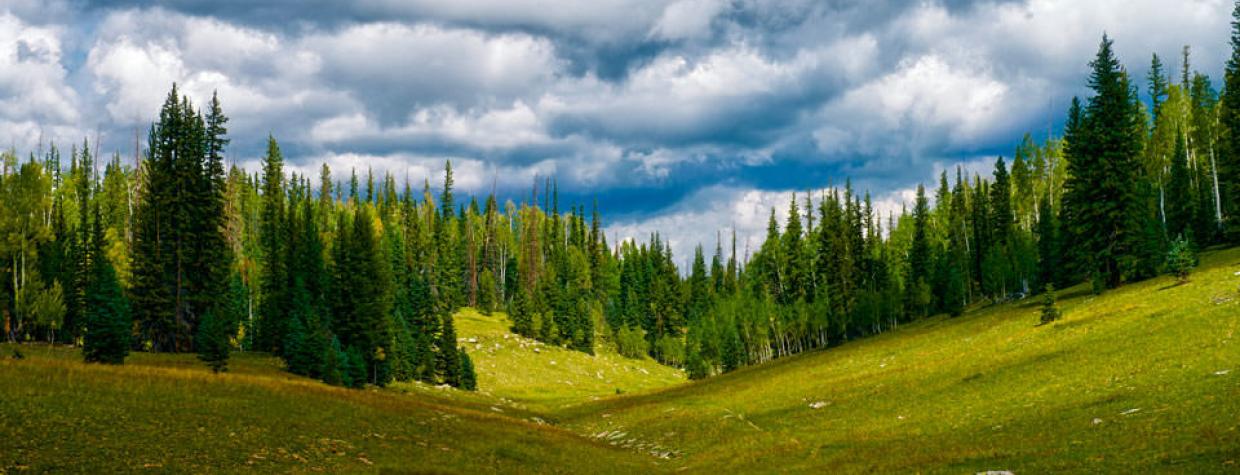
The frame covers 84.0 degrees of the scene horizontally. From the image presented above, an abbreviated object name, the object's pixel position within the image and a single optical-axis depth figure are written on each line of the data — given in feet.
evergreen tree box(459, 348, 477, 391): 324.19
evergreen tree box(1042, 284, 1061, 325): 167.12
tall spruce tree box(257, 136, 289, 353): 267.59
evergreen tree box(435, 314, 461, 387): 323.16
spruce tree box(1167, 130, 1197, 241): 293.45
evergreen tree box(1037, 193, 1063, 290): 296.51
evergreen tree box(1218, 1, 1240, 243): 244.22
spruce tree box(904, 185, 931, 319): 394.46
